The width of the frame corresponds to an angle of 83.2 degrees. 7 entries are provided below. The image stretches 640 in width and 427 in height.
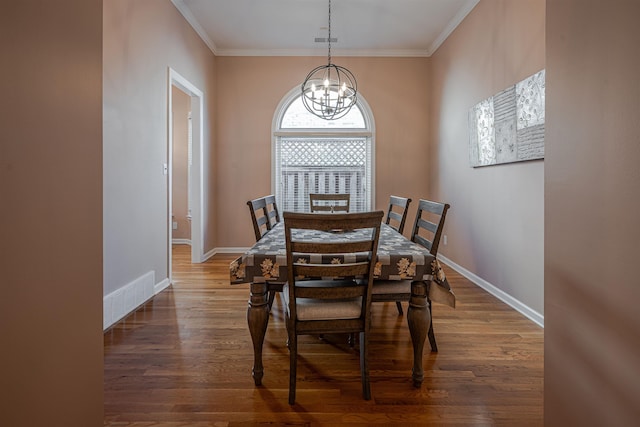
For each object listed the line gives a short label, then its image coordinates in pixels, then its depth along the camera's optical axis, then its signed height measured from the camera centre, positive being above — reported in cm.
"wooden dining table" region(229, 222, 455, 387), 176 -34
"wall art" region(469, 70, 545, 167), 260 +72
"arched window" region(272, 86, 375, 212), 535 +80
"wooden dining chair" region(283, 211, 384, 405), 155 -35
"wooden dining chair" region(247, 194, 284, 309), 202 -7
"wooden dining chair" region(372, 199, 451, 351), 195 -41
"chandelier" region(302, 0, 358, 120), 344 +115
